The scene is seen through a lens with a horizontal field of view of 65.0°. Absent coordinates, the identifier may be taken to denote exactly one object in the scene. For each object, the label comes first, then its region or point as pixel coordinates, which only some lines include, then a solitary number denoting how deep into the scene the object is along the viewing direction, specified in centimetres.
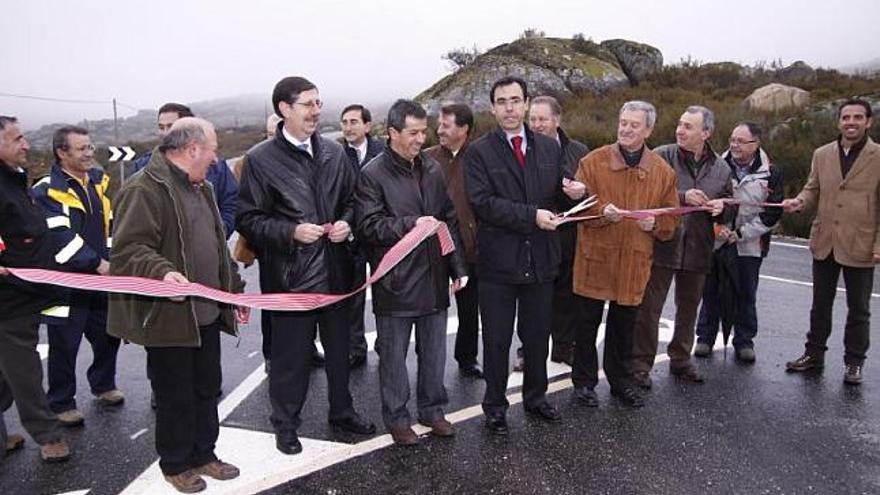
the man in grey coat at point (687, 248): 547
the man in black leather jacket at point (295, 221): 422
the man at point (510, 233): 456
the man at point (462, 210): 561
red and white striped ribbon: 350
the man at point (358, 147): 610
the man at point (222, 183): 538
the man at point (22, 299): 413
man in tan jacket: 546
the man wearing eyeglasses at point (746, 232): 598
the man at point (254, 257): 496
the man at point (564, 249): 574
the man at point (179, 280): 357
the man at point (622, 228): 488
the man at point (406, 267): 438
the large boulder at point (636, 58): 3089
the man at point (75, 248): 454
